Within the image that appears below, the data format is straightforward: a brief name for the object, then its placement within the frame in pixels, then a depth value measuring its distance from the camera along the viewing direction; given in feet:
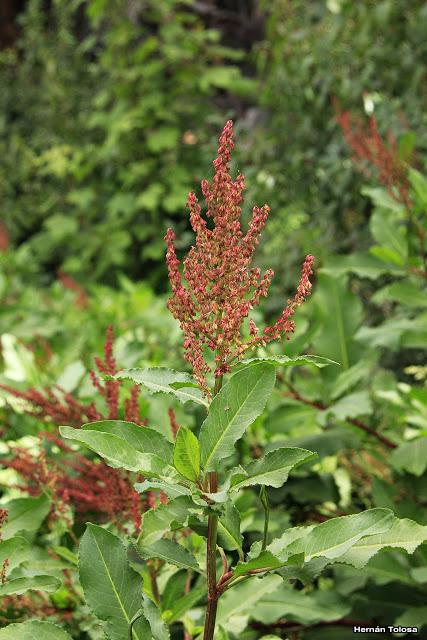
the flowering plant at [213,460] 3.08
